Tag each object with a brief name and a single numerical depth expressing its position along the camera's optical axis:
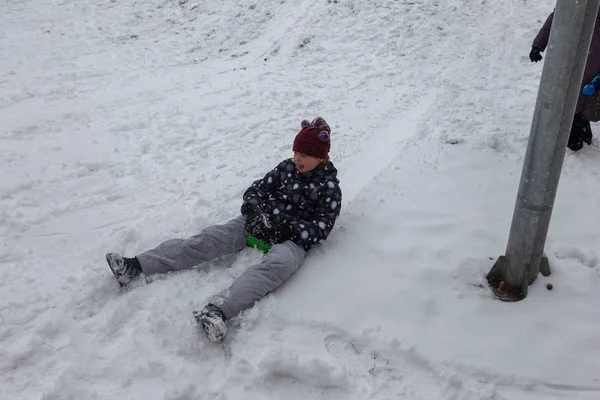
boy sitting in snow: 3.52
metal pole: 2.52
